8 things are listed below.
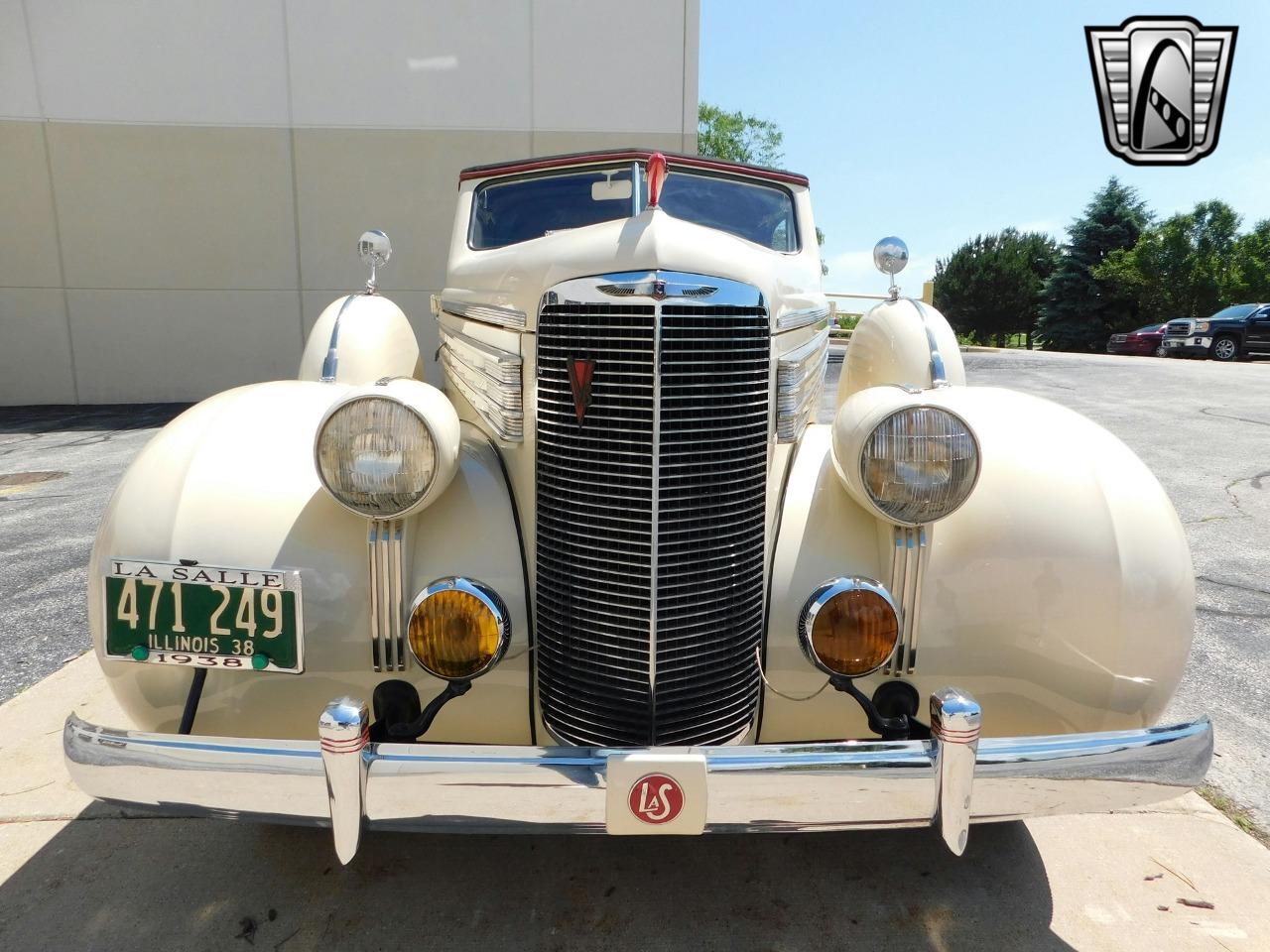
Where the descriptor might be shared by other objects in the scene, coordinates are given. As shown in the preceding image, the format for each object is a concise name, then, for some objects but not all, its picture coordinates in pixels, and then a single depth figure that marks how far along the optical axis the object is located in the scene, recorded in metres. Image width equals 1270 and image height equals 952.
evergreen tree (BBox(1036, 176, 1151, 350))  34.78
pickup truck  21.67
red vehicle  25.64
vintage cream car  1.72
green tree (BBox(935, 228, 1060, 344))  41.53
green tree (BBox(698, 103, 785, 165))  36.16
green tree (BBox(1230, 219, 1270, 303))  34.50
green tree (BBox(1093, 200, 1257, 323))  33.59
